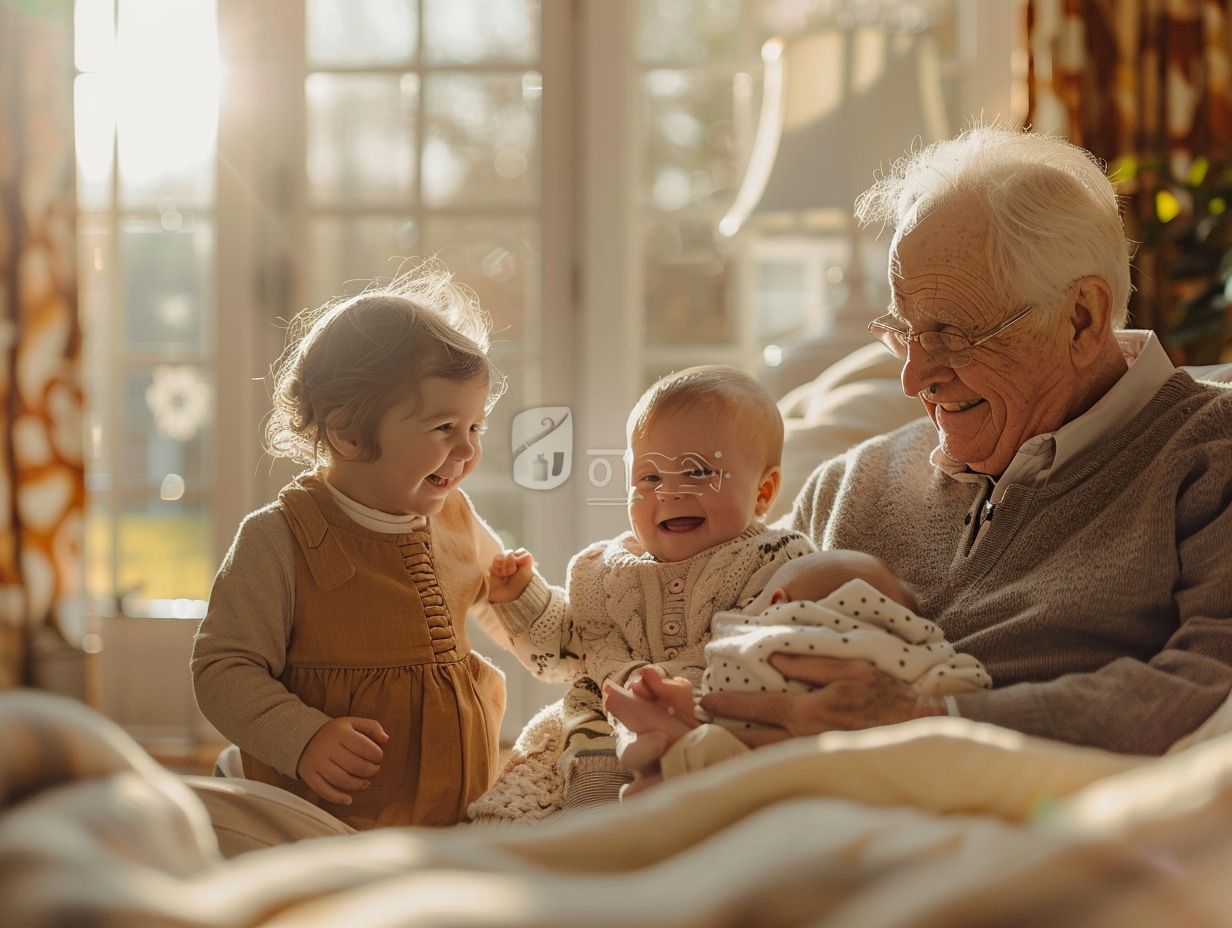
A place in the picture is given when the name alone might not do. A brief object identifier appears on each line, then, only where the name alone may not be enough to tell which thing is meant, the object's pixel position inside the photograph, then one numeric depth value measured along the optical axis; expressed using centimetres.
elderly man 113
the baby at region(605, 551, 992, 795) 114
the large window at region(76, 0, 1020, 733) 339
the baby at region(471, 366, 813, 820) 136
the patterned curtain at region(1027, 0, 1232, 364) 316
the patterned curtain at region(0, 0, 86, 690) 334
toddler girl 127
